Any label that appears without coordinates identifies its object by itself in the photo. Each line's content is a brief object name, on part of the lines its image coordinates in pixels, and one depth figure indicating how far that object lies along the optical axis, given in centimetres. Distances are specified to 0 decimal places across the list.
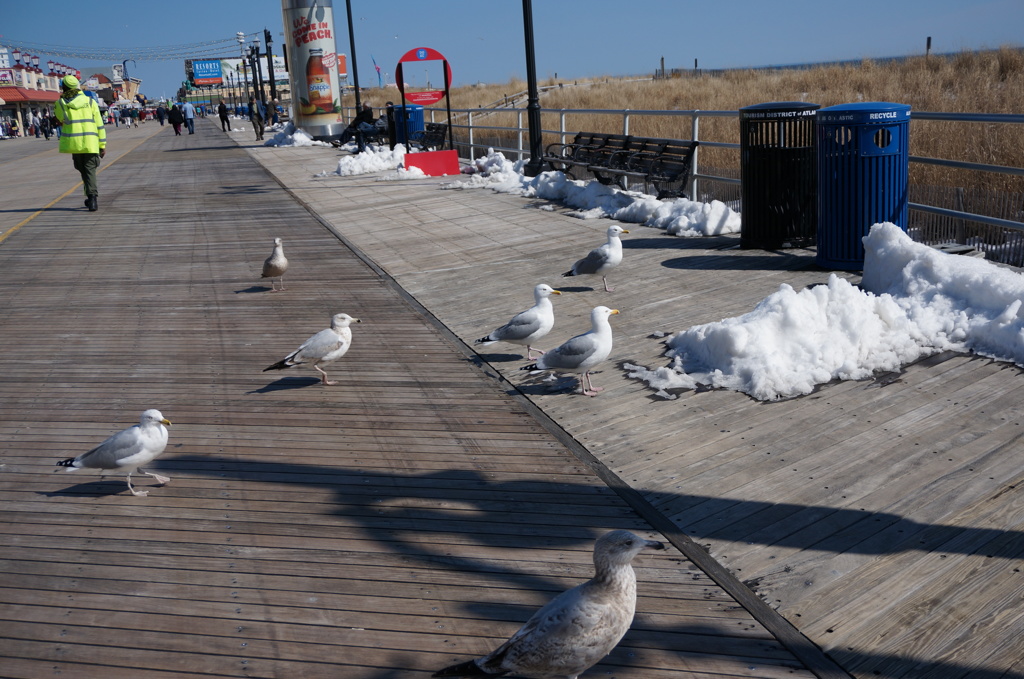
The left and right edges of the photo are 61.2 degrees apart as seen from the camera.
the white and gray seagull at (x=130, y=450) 468
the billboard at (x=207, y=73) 16988
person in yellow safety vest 1576
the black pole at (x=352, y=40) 3195
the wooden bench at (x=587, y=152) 1478
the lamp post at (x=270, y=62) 4963
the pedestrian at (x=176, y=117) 4841
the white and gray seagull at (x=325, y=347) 642
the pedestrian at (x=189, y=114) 5181
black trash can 914
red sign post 1997
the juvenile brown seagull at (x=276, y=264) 938
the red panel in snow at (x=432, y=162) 1995
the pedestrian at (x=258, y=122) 3950
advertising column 3338
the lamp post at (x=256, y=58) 6309
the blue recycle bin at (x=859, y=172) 784
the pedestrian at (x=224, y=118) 4976
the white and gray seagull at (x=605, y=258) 829
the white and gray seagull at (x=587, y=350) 568
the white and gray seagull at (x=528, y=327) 642
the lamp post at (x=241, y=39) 10162
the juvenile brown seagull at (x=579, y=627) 282
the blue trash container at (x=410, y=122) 2552
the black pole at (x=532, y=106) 1540
